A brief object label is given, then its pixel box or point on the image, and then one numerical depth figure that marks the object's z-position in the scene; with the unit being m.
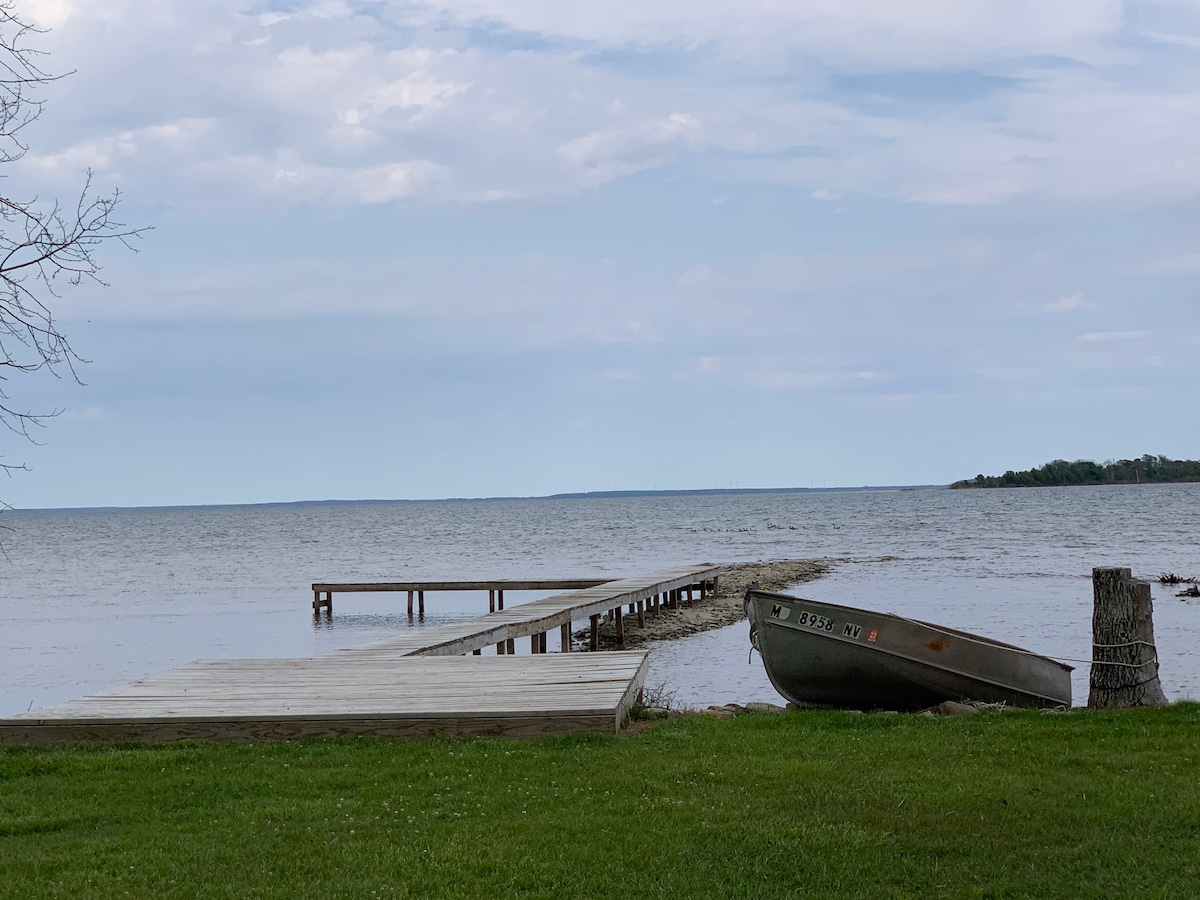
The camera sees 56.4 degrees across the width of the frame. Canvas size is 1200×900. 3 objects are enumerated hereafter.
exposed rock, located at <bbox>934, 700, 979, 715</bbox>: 10.33
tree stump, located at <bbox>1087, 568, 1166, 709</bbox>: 9.73
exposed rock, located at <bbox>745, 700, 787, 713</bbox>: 10.97
